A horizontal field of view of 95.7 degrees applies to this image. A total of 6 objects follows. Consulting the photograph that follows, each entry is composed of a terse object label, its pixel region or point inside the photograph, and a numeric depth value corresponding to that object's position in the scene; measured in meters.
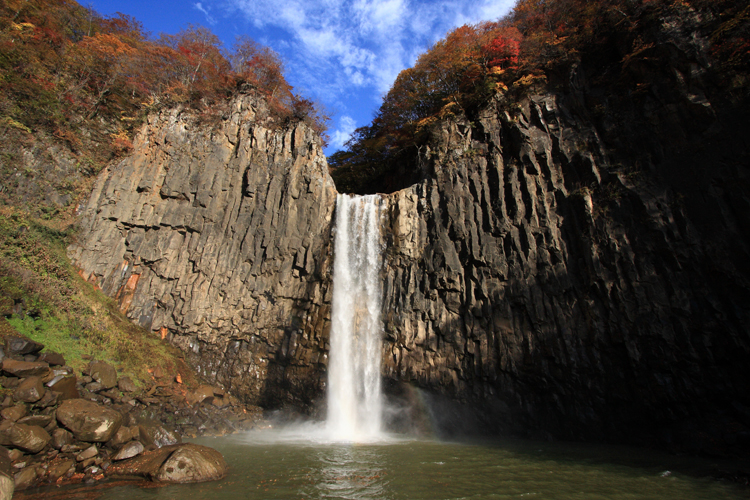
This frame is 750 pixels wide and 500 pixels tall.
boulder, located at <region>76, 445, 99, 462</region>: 7.82
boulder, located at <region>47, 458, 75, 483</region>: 7.18
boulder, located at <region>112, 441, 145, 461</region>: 8.27
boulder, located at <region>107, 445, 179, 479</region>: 7.80
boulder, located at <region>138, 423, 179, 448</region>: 10.04
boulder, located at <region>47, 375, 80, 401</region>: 8.97
